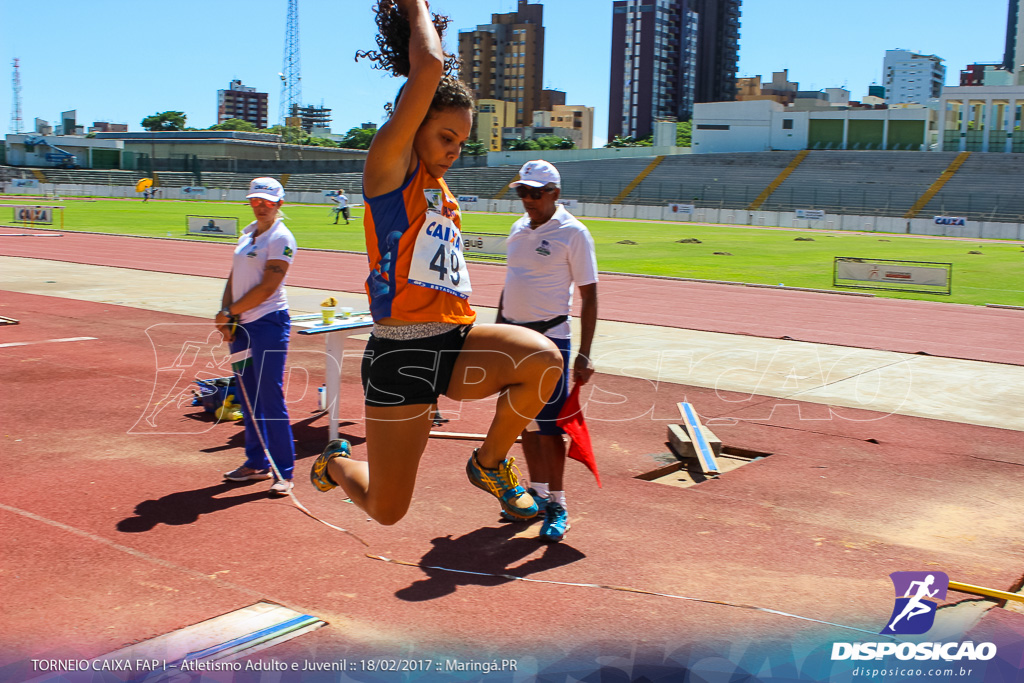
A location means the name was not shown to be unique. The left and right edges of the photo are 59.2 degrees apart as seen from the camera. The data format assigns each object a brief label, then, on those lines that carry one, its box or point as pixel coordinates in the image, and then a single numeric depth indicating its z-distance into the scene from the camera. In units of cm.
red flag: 543
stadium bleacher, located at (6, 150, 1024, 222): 6256
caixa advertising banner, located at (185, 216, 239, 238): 3519
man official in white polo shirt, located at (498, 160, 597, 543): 554
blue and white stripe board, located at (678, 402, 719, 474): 675
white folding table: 709
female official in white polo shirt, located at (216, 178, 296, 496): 622
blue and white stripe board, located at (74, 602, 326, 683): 351
